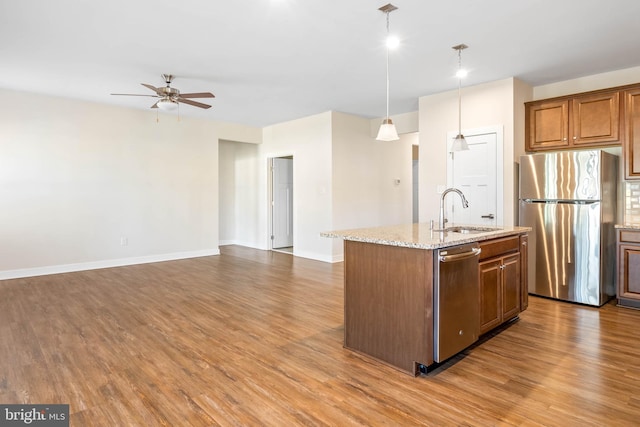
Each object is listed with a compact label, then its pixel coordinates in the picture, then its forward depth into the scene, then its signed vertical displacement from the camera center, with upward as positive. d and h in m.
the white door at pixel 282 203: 7.87 +0.07
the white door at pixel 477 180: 4.61 +0.33
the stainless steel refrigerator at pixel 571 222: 3.80 -0.20
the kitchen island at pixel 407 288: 2.27 -0.59
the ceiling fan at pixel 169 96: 4.40 +1.38
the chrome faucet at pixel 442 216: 3.05 -0.10
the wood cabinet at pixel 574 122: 4.00 +0.96
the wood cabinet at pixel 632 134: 3.83 +0.73
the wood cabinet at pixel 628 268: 3.74 -0.69
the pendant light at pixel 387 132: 3.04 +0.62
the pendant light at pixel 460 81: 3.42 +1.58
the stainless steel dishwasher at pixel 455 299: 2.28 -0.64
